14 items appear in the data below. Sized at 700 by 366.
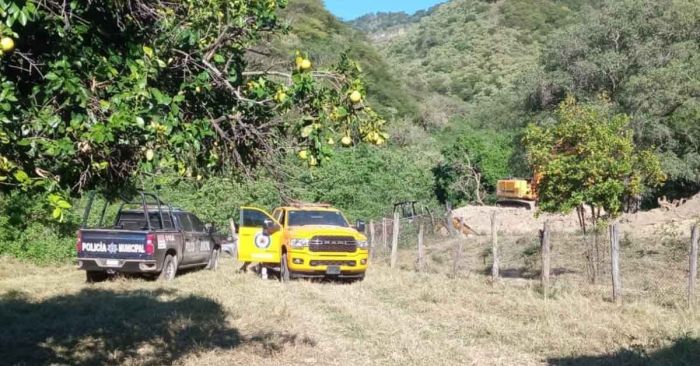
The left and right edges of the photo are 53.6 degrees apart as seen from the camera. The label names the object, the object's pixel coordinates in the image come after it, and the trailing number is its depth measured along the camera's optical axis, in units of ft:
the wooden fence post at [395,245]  66.42
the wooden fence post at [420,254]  59.93
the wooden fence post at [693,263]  35.27
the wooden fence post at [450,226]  74.38
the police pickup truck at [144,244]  48.24
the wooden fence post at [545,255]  43.97
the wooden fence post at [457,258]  53.89
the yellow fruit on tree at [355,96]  16.14
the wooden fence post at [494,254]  48.67
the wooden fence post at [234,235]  82.15
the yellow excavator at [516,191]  118.32
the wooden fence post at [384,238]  73.93
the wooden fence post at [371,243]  74.90
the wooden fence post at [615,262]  37.83
